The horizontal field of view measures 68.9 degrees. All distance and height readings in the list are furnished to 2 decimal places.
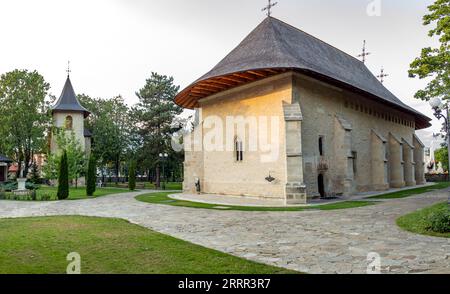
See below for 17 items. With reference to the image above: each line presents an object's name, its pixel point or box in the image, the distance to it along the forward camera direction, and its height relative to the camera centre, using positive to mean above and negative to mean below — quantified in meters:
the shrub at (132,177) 33.08 -1.30
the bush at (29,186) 29.72 -1.84
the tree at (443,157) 49.71 +0.36
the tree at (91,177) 24.21 -0.91
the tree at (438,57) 13.74 +4.58
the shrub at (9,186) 29.66 -1.86
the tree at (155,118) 39.78 +5.63
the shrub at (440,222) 8.16 -1.60
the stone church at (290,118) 17.89 +2.77
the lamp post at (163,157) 39.94 +0.82
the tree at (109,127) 47.09 +5.52
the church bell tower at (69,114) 39.31 +6.15
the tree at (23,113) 37.97 +6.20
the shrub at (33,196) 20.42 -1.91
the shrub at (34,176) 37.56 -1.21
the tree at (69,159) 29.34 +0.61
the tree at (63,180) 20.84 -0.95
